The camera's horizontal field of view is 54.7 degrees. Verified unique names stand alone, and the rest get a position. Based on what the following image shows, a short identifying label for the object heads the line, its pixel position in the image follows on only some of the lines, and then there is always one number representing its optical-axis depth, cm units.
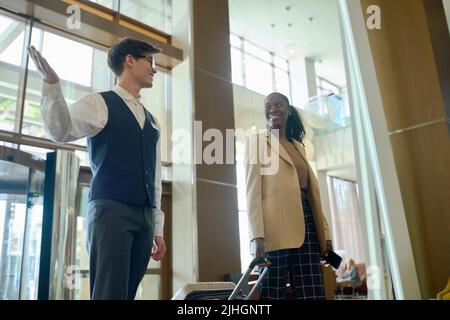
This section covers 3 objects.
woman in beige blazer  157
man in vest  125
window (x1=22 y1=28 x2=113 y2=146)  349
